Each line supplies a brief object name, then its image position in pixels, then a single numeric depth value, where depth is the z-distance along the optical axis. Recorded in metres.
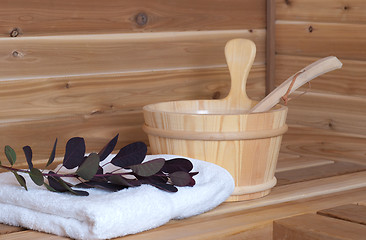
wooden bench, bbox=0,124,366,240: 1.65
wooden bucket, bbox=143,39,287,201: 1.74
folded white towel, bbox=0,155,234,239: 1.58
